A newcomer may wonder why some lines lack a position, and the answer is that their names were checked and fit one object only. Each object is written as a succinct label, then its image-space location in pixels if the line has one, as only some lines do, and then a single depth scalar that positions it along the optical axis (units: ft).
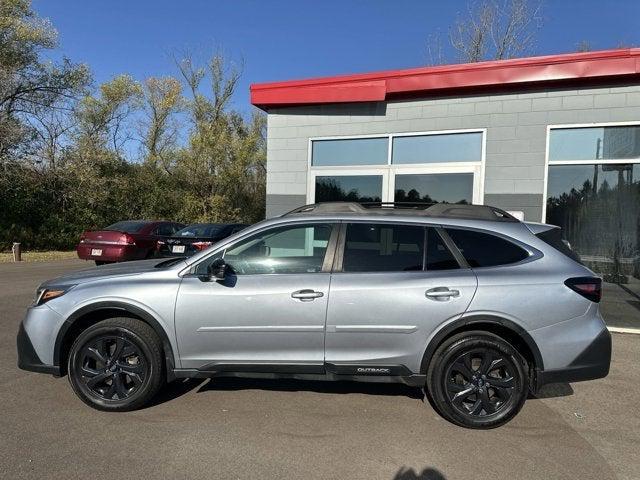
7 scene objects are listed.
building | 25.30
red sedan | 42.39
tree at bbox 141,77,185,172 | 116.37
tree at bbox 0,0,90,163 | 60.03
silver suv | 12.82
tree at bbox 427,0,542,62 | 70.64
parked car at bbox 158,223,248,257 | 37.68
